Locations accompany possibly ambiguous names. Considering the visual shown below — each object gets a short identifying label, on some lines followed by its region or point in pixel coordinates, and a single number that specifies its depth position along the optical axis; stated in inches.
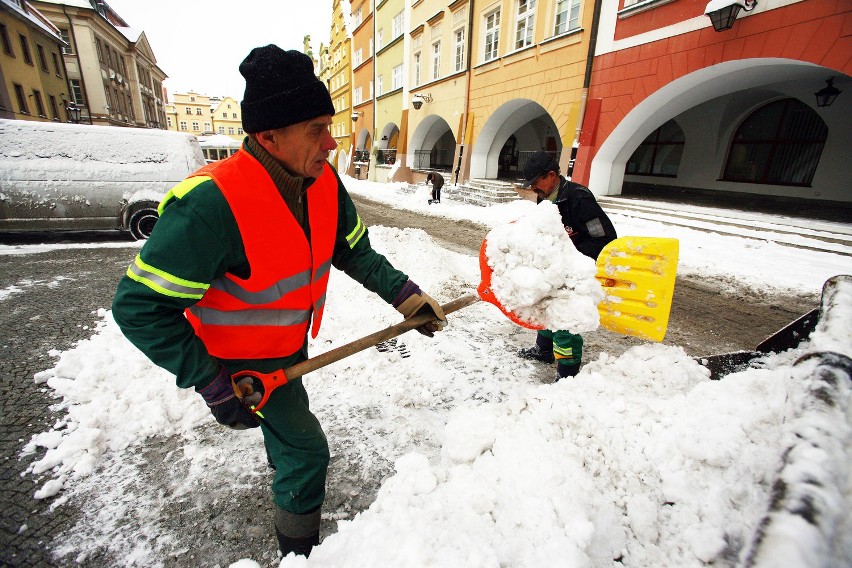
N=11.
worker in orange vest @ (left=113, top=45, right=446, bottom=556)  44.3
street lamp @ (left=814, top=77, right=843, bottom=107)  313.3
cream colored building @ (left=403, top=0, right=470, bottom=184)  567.8
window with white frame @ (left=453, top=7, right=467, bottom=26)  541.6
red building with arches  233.5
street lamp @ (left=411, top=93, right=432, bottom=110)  660.1
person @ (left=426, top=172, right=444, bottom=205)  491.5
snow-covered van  221.8
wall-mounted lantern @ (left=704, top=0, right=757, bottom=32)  238.5
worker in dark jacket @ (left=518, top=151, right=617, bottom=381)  106.5
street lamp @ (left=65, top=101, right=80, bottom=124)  782.2
